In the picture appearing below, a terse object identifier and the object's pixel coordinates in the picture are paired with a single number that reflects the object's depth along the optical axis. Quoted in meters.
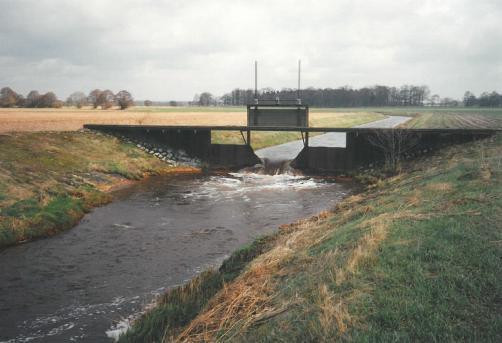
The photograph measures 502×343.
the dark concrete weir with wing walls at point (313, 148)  34.53
